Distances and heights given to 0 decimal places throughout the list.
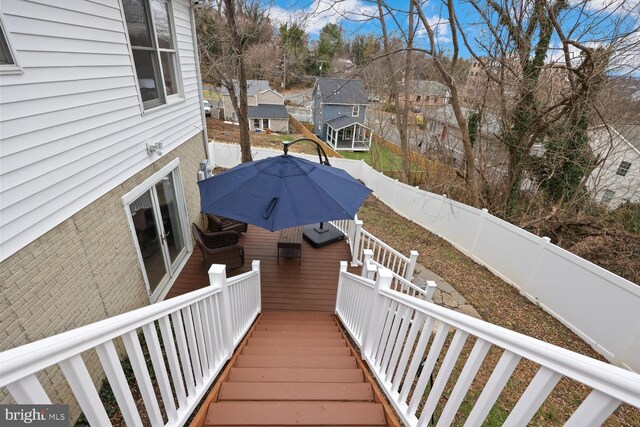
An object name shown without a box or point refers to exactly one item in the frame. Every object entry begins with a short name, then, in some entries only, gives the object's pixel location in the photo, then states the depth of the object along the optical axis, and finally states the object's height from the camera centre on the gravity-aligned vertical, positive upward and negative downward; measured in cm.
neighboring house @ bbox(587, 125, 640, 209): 777 -102
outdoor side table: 562 -308
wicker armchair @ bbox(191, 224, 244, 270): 486 -297
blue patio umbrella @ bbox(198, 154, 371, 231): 369 -154
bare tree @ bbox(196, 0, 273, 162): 776 +81
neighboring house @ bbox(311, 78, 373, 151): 2544 -331
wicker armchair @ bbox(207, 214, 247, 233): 627 -319
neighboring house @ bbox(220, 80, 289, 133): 2767 -336
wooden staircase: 191 -228
